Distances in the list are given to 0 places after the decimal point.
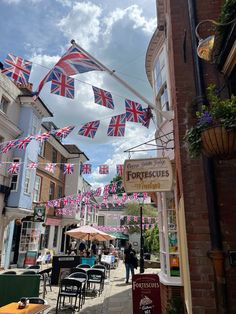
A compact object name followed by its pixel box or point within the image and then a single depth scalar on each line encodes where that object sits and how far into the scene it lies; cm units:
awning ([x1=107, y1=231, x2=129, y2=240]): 3338
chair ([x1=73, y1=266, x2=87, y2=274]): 989
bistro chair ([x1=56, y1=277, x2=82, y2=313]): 784
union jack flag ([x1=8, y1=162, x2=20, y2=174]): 1473
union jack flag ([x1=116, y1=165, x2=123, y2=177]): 1424
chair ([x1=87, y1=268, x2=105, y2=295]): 1036
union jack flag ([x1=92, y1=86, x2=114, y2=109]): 734
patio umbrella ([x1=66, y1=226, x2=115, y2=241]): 1557
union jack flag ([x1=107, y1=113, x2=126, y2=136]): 862
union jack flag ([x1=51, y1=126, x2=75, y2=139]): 945
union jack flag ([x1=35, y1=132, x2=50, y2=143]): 1039
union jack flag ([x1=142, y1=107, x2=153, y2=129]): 781
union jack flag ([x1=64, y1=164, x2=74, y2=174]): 1530
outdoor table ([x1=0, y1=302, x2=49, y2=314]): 471
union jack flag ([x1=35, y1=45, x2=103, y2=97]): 612
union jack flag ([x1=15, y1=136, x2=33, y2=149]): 1065
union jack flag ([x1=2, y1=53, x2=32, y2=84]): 706
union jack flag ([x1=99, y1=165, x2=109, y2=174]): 1546
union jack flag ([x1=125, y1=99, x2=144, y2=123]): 791
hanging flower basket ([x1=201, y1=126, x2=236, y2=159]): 288
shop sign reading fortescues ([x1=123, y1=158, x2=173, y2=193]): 499
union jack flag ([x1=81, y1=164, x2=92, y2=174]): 1556
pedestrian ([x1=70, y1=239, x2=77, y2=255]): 2557
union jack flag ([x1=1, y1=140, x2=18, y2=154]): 1152
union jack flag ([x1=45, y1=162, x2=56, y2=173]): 1522
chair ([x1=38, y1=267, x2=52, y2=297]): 928
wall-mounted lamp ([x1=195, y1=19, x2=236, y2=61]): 364
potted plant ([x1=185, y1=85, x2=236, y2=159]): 286
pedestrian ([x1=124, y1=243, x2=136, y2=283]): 1268
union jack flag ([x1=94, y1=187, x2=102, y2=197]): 1814
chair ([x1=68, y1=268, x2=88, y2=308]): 889
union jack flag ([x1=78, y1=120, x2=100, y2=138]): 894
